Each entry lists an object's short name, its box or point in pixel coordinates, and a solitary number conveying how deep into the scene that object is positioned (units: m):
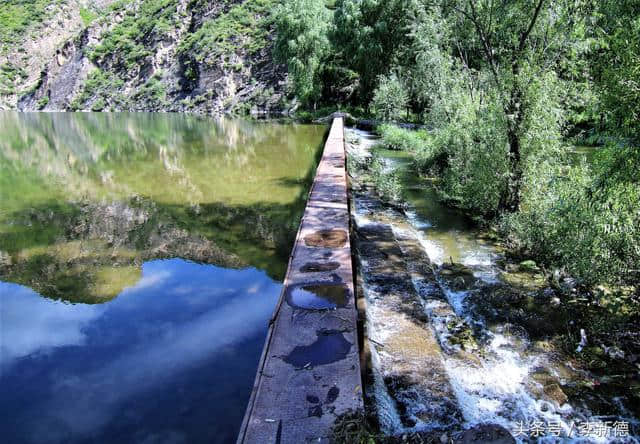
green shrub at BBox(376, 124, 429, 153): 20.03
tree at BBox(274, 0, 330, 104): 41.91
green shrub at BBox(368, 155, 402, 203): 12.35
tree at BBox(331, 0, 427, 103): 35.72
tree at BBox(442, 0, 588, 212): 8.17
